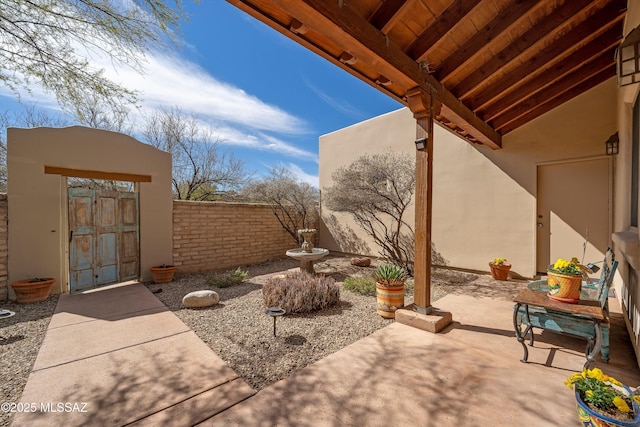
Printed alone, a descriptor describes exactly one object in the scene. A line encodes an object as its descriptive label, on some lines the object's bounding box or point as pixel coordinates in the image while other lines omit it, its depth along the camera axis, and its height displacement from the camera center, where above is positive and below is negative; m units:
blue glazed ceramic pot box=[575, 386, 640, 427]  1.19 -0.96
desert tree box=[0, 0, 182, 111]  2.84 +2.00
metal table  2.00 -0.76
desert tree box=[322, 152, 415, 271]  6.05 +0.45
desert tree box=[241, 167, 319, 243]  7.89 +0.47
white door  4.45 +0.05
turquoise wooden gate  4.69 -0.46
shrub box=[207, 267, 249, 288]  4.99 -1.31
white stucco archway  4.15 +0.54
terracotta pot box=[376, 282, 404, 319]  3.38 -1.10
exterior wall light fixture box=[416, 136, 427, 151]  3.14 +0.83
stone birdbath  5.32 -0.83
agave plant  3.40 -0.84
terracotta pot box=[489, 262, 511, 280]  5.21 -1.15
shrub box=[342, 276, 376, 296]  4.51 -1.27
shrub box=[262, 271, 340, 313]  3.61 -1.14
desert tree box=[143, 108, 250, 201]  9.92 +2.24
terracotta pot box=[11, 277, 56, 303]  3.97 -1.16
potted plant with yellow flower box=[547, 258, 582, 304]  2.22 -0.59
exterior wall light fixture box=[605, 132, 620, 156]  3.97 +1.03
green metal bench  2.21 -0.97
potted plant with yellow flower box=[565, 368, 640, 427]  1.24 -0.94
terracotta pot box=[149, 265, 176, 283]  5.26 -1.21
